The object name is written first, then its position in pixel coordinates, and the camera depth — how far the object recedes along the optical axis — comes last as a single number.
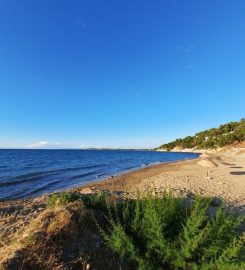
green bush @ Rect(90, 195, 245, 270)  3.88
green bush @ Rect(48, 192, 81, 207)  6.71
